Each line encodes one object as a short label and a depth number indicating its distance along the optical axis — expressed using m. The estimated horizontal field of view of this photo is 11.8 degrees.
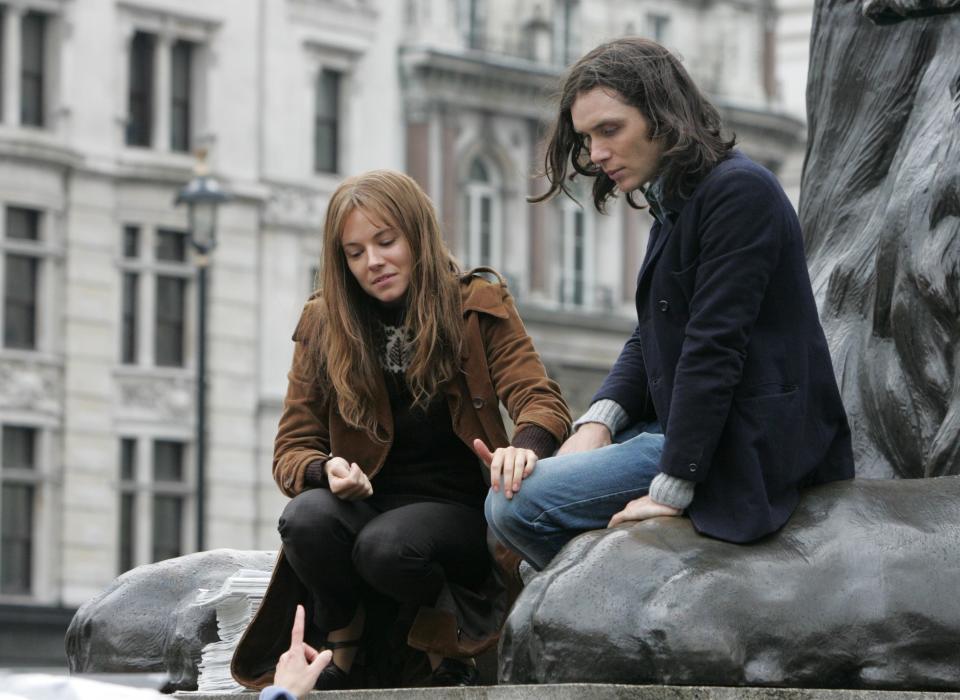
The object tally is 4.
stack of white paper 11.80
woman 10.82
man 9.54
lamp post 44.87
